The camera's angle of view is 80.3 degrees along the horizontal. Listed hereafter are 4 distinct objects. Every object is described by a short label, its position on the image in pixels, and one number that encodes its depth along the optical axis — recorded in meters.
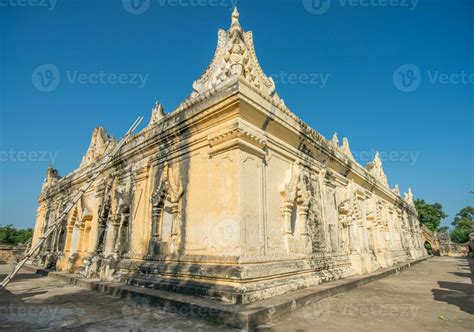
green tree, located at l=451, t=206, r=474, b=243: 54.75
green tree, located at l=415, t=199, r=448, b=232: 43.81
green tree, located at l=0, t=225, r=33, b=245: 46.06
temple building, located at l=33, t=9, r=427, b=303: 5.36
